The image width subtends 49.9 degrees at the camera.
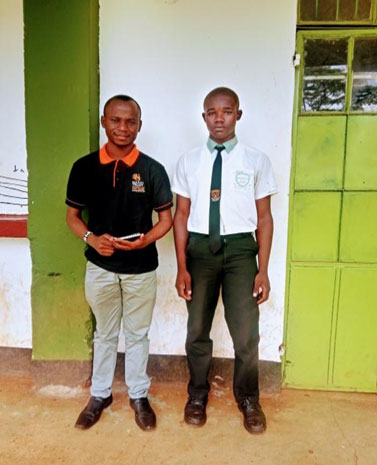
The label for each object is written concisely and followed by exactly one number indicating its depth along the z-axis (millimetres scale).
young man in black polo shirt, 2188
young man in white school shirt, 2240
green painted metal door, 2480
